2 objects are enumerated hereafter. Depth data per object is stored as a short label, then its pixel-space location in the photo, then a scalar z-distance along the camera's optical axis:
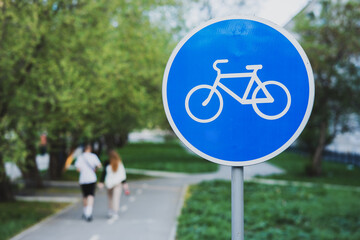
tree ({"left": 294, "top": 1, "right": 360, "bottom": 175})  21.91
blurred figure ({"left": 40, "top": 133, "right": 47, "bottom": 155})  26.62
